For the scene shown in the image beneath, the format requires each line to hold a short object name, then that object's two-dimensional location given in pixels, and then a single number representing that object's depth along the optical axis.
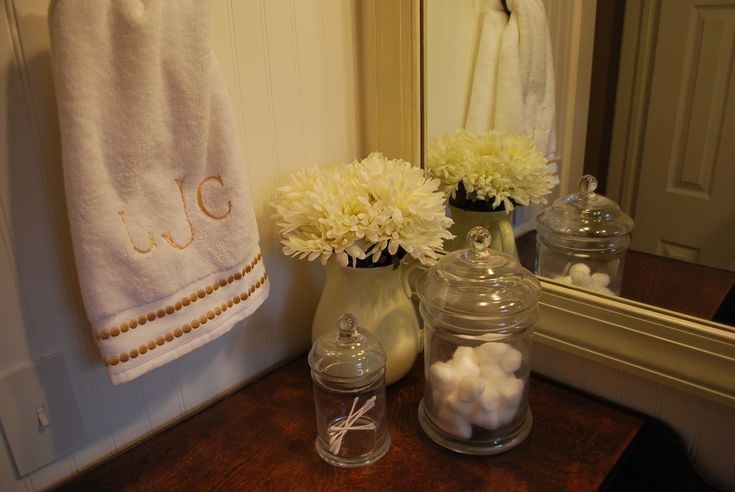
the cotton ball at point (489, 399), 0.75
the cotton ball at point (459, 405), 0.76
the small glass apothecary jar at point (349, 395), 0.78
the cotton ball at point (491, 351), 0.77
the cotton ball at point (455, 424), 0.77
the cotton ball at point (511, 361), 0.77
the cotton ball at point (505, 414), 0.77
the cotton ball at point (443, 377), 0.77
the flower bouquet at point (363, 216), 0.79
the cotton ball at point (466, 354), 0.77
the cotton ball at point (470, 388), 0.75
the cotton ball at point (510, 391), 0.76
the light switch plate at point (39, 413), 0.68
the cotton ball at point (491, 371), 0.77
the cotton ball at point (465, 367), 0.76
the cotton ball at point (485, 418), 0.76
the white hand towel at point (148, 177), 0.59
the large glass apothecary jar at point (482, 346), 0.76
